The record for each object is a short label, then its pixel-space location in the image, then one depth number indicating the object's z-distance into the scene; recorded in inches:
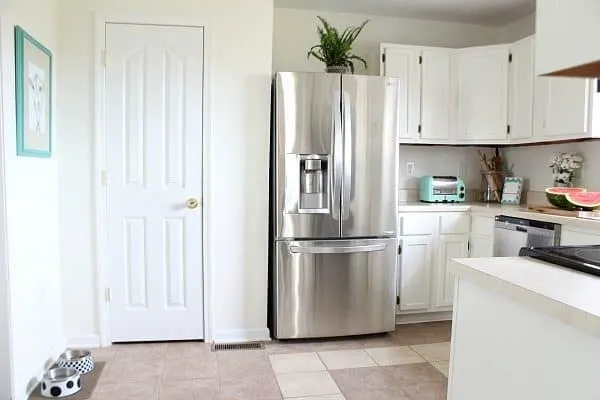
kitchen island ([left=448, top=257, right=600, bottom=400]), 38.2
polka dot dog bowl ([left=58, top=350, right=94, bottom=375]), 101.8
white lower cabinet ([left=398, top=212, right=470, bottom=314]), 136.3
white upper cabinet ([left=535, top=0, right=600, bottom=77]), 41.5
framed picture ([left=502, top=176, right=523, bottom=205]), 148.2
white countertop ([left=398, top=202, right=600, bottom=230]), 106.2
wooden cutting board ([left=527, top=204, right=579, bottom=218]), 106.6
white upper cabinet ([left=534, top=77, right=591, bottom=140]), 115.5
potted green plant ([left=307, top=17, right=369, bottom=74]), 127.8
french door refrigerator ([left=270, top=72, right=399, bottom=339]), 120.0
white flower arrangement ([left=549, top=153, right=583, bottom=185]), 128.7
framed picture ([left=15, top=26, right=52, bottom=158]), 88.7
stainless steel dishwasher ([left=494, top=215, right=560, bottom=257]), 108.3
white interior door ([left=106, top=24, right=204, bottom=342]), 117.6
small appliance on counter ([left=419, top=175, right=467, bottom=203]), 148.3
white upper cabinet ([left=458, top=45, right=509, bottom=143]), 143.9
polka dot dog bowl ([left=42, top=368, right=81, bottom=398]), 92.7
